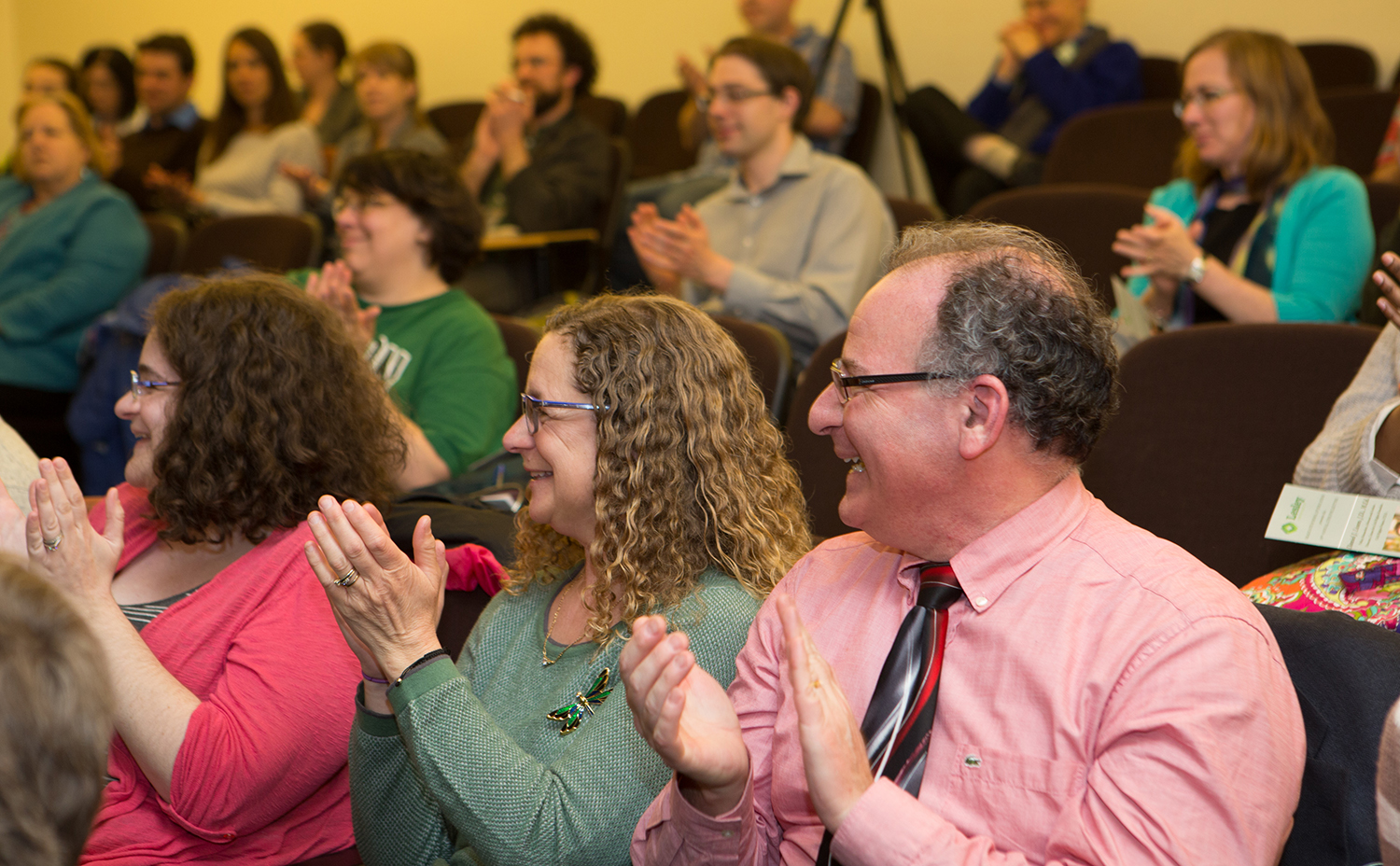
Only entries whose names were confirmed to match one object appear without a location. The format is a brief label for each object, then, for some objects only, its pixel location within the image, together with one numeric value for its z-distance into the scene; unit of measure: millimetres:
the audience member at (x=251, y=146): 5004
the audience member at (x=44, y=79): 5492
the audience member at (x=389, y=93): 4883
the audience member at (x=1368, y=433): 1474
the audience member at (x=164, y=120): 5641
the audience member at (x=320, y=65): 5812
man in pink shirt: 986
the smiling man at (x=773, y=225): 2855
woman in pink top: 1396
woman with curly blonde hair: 1229
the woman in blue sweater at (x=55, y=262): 3680
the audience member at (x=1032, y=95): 4121
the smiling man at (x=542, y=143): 4008
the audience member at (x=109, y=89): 6219
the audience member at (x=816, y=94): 4391
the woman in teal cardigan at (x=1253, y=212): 2373
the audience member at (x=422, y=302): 2414
